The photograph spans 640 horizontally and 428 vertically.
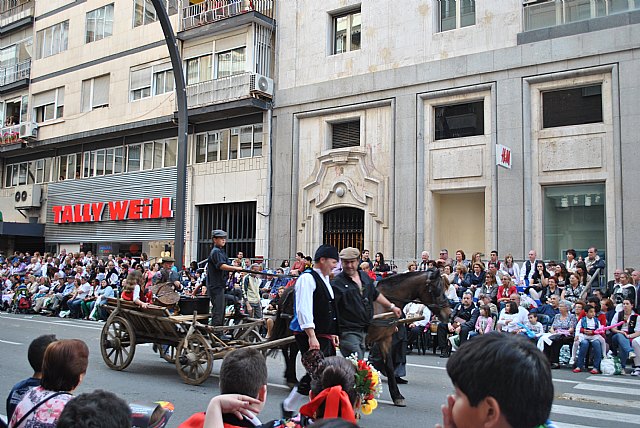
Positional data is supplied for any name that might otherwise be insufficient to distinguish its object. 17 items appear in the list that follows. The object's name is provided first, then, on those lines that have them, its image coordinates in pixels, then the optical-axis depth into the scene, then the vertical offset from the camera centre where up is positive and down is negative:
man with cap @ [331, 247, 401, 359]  7.25 -0.56
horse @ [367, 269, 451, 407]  9.20 -0.45
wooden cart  9.32 -1.24
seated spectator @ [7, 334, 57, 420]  3.96 -0.79
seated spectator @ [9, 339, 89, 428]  3.49 -0.71
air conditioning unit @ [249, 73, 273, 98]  24.31 +6.53
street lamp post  16.12 +2.97
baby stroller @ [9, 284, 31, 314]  24.62 -1.90
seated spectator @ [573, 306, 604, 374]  12.29 -1.52
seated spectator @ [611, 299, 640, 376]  12.24 -1.43
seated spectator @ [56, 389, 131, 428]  2.48 -0.62
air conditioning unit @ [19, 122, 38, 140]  34.31 +6.53
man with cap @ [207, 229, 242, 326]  9.92 -0.38
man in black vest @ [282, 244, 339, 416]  6.81 -0.53
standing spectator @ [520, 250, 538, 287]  16.73 -0.24
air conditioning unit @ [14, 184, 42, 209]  34.22 +3.04
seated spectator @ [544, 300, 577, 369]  13.01 -1.48
